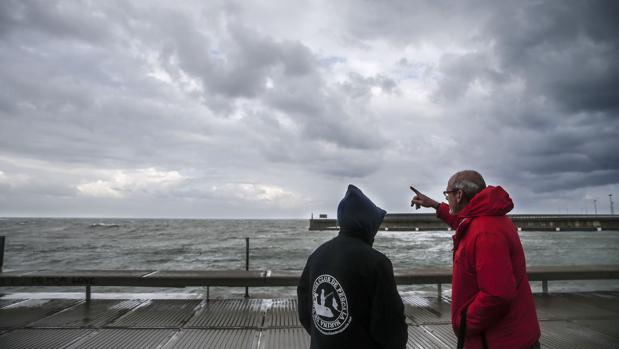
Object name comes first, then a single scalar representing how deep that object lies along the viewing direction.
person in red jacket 1.98
